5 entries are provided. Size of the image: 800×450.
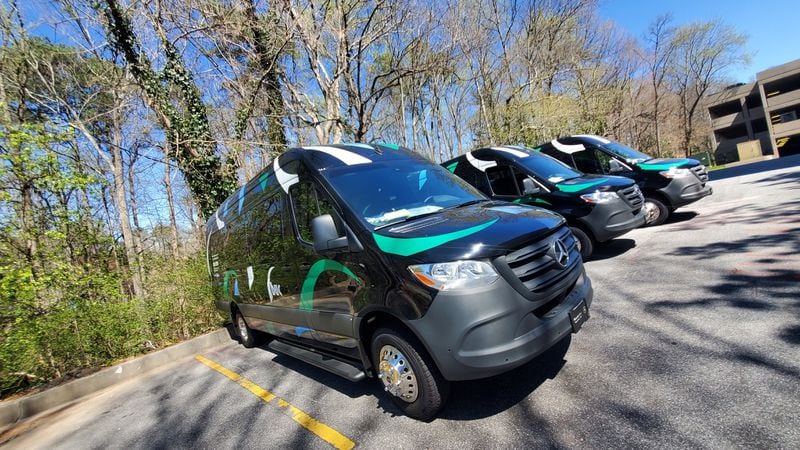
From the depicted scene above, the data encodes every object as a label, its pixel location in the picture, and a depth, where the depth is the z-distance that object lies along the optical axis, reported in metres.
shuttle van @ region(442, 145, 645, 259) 6.08
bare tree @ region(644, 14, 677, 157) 32.81
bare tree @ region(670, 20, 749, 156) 34.83
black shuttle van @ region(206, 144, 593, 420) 2.57
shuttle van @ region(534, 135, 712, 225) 7.54
